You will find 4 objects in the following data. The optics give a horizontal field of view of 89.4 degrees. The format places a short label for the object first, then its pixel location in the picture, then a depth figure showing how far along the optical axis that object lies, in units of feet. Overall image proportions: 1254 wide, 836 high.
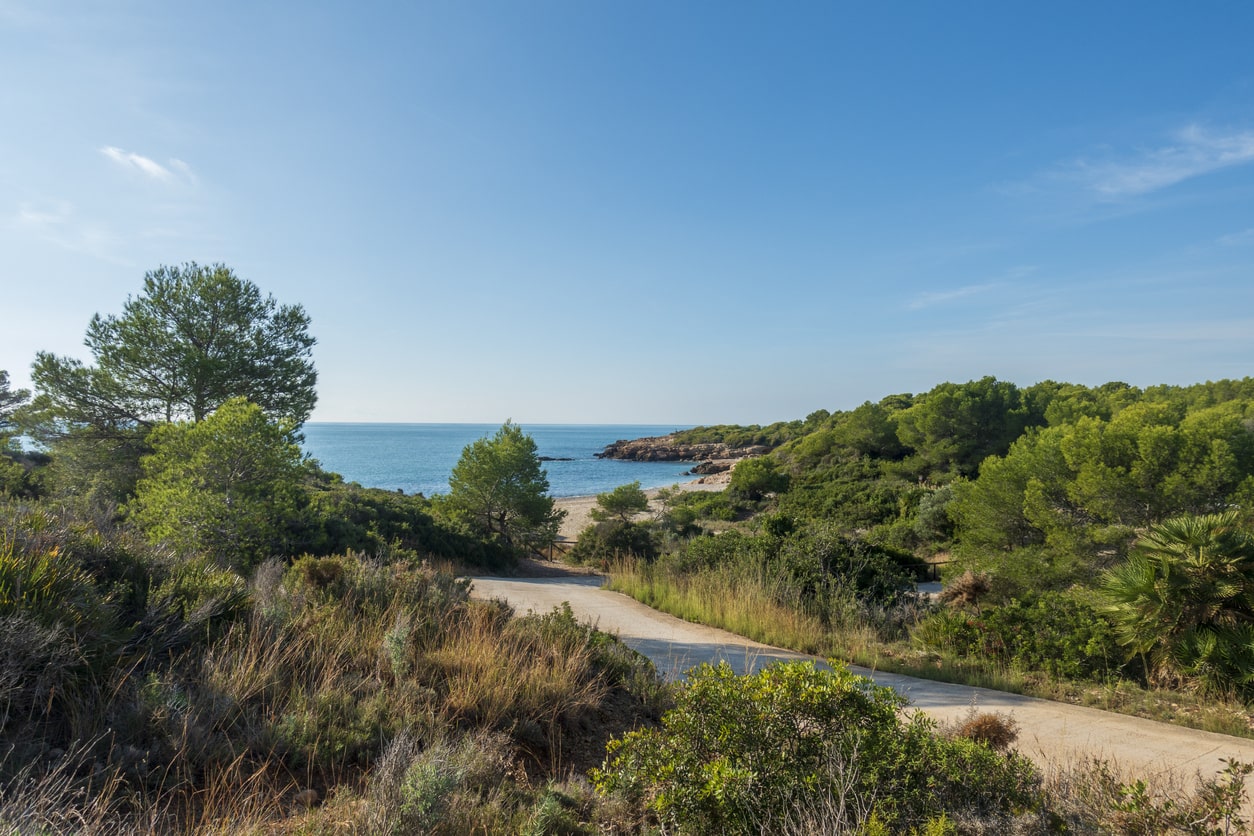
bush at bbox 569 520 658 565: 77.25
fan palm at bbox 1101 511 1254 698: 20.31
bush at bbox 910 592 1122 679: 22.88
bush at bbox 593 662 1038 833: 8.79
